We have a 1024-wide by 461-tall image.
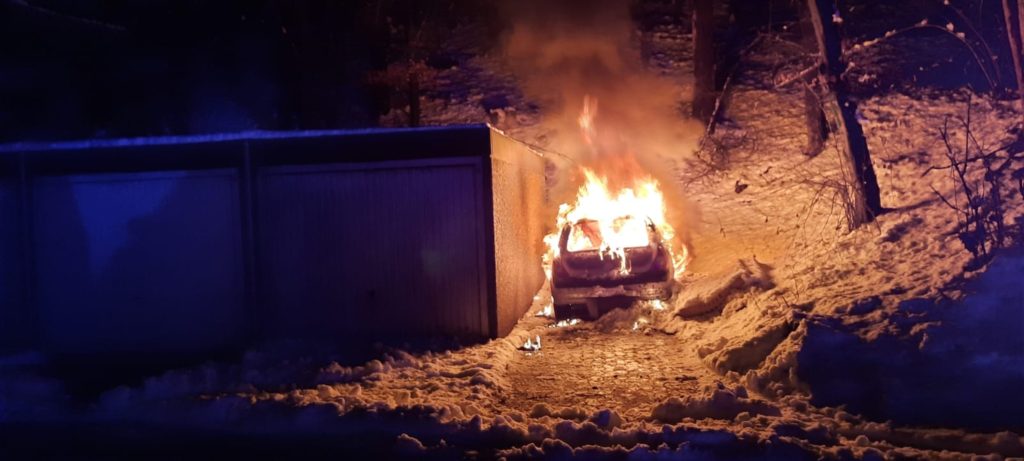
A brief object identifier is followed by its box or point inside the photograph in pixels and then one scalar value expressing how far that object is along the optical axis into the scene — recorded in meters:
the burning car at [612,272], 11.73
